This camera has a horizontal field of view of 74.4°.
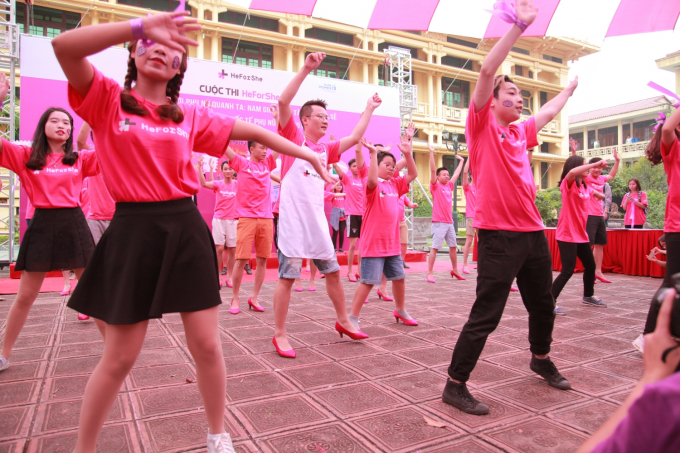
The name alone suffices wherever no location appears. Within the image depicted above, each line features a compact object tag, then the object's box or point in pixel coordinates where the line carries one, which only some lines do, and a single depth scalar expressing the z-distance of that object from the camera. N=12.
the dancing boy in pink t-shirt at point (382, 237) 4.25
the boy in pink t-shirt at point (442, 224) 7.95
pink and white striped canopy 6.60
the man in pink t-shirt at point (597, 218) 6.86
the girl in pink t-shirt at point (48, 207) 3.22
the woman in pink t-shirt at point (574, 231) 5.24
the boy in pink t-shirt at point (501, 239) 2.55
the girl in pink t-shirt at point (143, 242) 1.72
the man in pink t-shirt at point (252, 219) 5.27
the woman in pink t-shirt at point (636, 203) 10.50
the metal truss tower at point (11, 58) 7.99
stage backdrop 8.20
